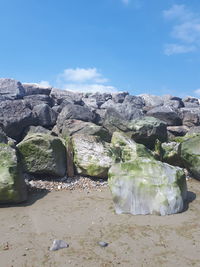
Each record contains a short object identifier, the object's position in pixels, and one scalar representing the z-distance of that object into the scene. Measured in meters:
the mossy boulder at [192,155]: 6.71
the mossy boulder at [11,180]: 4.93
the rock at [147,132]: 9.37
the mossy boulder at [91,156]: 6.60
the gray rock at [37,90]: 21.71
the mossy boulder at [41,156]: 6.39
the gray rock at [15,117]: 10.42
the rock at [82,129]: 8.69
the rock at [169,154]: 7.71
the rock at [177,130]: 13.64
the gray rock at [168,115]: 14.71
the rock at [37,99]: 14.89
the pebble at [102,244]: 3.65
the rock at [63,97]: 19.06
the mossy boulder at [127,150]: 7.17
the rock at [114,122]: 10.10
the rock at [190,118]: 15.66
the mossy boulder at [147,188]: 4.67
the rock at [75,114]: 11.44
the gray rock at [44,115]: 11.83
